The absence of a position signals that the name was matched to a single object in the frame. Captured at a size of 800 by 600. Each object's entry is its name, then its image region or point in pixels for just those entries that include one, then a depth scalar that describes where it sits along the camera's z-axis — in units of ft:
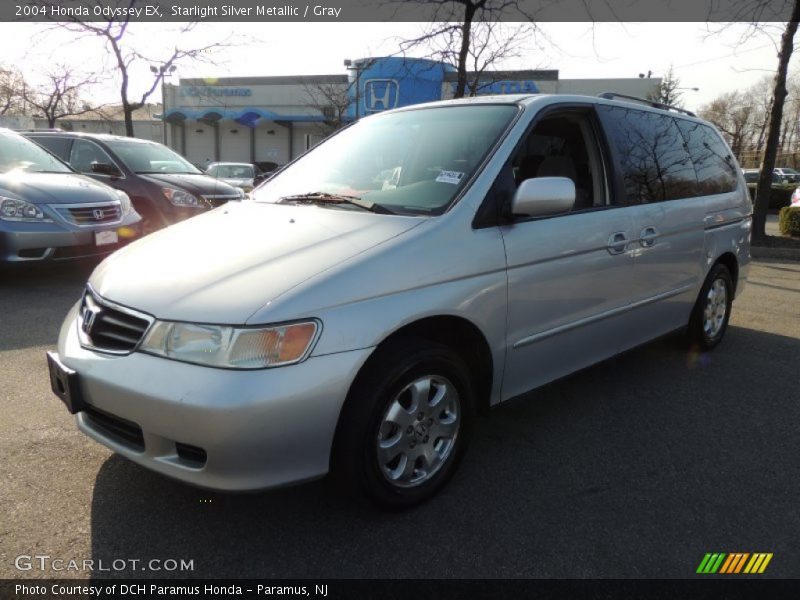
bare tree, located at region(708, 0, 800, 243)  33.35
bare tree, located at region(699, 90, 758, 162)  182.64
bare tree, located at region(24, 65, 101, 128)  81.87
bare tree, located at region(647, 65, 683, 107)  105.89
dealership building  130.11
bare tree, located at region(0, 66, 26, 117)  95.48
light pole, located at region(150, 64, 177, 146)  55.88
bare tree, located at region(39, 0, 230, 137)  50.96
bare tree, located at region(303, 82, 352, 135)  99.45
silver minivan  6.79
